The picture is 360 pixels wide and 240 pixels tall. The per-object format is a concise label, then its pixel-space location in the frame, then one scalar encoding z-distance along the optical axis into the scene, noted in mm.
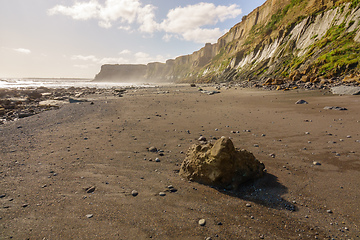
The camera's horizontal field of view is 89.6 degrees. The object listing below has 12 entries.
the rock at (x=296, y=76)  26055
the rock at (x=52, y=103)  17612
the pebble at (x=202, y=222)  2771
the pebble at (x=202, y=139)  6500
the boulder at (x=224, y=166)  3688
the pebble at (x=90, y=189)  3657
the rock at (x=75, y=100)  19636
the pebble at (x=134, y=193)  3553
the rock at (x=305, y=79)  23381
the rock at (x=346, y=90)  13906
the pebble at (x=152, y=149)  5823
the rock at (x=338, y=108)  9688
